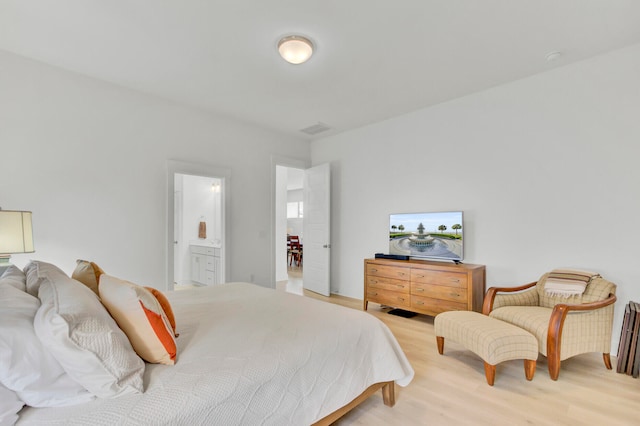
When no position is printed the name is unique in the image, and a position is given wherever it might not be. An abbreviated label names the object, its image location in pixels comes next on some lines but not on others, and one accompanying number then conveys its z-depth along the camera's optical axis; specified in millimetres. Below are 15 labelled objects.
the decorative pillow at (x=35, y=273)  1439
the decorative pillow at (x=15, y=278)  1396
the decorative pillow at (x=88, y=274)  1774
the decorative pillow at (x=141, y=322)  1309
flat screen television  3688
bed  1050
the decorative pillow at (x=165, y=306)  1649
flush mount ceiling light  2553
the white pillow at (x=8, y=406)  901
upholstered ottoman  2229
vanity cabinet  5086
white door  5090
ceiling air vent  4754
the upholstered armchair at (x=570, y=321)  2314
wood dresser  3332
